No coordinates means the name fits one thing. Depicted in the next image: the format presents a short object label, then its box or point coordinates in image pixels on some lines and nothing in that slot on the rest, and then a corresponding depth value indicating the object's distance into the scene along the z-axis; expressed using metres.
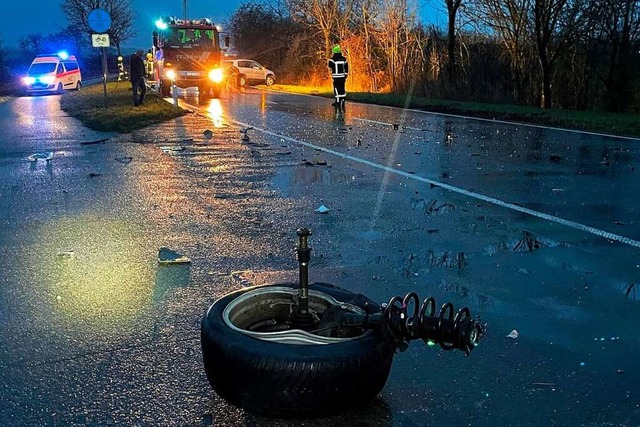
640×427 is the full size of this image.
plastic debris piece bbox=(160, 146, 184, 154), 12.34
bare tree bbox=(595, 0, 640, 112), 21.52
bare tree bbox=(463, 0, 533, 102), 24.39
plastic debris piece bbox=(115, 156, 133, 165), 11.06
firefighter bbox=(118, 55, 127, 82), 46.12
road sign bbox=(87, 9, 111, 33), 19.72
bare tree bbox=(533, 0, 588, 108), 22.38
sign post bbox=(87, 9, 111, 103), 19.27
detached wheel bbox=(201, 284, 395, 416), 2.97
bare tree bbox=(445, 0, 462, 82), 26.67
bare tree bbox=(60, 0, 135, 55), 57.44
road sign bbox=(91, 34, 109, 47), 19.27
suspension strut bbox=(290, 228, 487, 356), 3.01
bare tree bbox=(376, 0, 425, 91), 29.92
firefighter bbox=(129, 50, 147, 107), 20.55
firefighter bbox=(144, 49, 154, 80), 36.06
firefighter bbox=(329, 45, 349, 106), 22.50
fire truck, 27.61
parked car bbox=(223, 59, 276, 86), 40.50
